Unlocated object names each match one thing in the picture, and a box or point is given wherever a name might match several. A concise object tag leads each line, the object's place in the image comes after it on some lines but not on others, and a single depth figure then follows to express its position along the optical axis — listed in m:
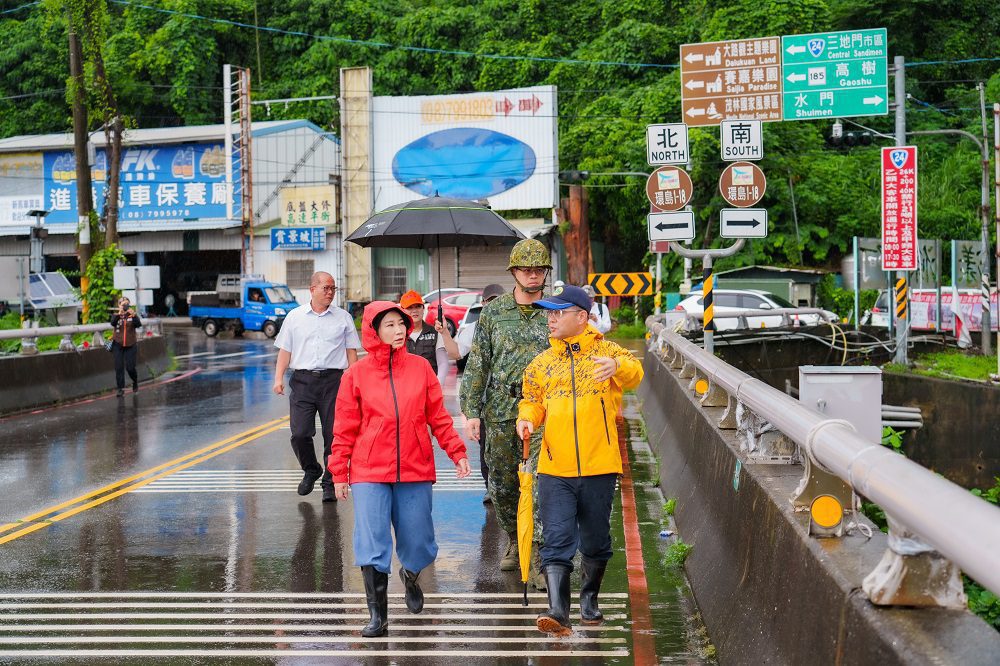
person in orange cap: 9.39
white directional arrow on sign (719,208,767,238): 13.95
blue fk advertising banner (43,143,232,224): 47.78
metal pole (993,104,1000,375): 20.89
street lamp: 25.52
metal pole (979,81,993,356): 22.02
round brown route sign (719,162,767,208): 14.11
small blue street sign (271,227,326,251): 44.97
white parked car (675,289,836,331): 28.73
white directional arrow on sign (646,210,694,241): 14.77
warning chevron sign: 27.83
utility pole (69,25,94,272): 27.92
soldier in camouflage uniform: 7.23
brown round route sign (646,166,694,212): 15.09
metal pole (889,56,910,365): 23.42
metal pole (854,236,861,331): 23.61
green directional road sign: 26.67
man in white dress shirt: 10.34
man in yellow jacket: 5.97
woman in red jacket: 6.30
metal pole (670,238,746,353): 14.30
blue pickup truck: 41.47
